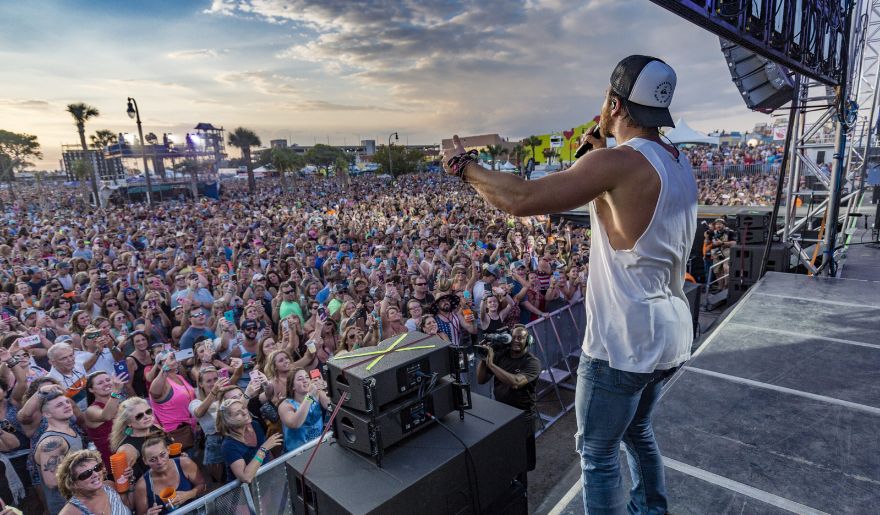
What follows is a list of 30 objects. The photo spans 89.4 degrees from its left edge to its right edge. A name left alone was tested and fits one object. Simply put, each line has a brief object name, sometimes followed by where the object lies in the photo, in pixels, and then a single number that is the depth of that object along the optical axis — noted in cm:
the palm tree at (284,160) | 5466
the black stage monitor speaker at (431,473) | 172
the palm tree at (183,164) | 7499
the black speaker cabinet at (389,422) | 185
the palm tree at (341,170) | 5317
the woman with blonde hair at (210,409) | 345
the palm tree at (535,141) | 5559
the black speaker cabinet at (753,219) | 816
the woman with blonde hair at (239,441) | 325
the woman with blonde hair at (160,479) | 312
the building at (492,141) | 7969
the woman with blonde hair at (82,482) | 273
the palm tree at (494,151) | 5412
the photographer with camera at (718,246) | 1047
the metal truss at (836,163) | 693
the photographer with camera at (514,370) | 396
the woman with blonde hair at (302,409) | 377
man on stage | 140
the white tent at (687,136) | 2620
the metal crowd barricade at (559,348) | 618
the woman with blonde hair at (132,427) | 337
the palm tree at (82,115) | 3412
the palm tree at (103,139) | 5545
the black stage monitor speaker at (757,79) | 755
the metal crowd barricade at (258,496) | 290
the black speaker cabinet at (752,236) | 820
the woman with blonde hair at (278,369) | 424
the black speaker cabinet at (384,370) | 185
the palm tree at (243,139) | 5847
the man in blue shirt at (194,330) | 595
